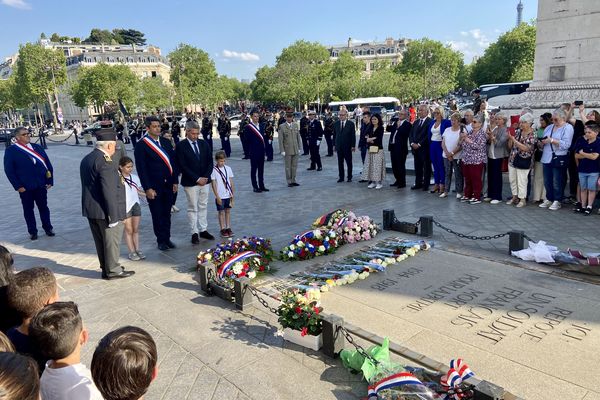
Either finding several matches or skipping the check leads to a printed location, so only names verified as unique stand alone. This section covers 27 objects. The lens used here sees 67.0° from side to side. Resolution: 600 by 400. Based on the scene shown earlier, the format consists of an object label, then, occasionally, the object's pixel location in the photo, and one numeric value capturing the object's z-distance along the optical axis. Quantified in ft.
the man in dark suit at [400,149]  37.68
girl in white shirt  22.26
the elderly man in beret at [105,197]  19.81
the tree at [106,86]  199.93
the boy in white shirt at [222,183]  25.53
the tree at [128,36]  425.69
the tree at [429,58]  265.75
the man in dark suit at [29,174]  27.68
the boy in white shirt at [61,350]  7.46
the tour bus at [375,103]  181.81
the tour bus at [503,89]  118.48
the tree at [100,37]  412.75
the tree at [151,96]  215.51
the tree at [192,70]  256.01
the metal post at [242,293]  17.06
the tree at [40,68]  204.74
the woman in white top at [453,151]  32.86
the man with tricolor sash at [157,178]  23.93
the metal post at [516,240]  20.86
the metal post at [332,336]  13.37
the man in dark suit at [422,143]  35.78
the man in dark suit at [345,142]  42.42
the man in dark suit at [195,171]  24.94
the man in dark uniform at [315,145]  52.19
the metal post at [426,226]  24.54
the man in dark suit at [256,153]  40.04
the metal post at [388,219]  26.23
